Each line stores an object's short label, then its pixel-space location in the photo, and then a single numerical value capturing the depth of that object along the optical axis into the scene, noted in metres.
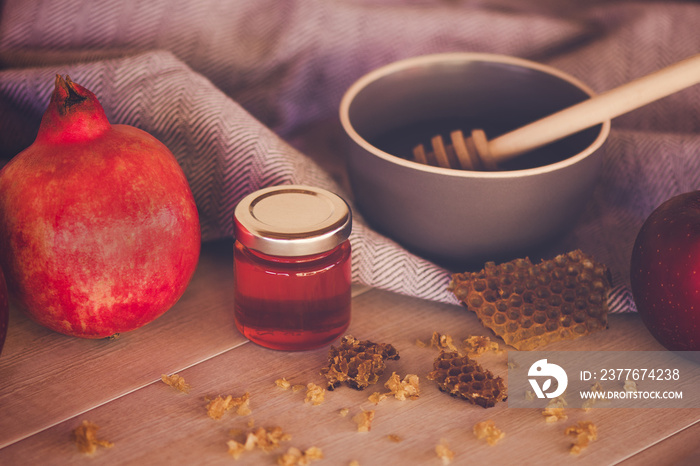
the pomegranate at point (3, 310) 0.60
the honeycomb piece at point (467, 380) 0.62
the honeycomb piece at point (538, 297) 0.69
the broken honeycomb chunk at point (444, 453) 0.57
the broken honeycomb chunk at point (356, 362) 0.64
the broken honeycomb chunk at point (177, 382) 0.64
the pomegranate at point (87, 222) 0.61
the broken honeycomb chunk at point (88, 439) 0.57
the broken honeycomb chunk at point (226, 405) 0.61
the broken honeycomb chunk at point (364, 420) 0.60
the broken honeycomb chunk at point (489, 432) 0.58
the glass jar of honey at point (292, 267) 0.63
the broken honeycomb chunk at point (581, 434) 0.58
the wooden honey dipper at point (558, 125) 0.70
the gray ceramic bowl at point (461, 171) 0.70
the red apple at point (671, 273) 0.61
